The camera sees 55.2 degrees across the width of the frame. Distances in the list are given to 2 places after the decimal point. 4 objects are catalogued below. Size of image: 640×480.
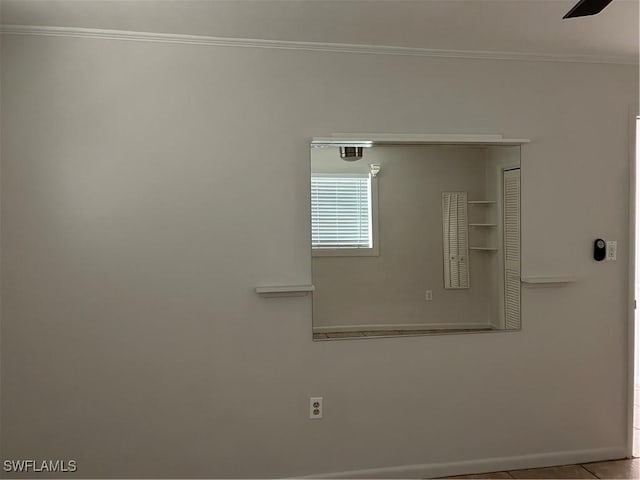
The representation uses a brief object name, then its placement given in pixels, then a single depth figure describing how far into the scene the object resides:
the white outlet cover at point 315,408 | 3.04
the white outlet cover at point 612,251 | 3.37
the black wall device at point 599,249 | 3.34
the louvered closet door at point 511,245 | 3.24
